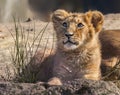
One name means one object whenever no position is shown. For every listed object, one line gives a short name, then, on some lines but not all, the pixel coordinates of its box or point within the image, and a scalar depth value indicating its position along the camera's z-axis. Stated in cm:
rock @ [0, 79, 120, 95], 1016
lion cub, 1258
